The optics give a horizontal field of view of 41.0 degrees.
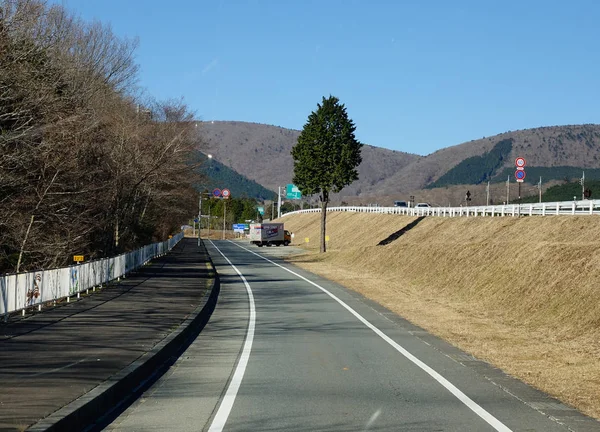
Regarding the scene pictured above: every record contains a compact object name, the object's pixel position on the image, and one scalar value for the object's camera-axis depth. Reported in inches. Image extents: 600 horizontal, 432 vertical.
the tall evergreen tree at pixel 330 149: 2778.1
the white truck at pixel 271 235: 4012.8
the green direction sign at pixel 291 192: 5374.0
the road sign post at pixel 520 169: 1593.1
